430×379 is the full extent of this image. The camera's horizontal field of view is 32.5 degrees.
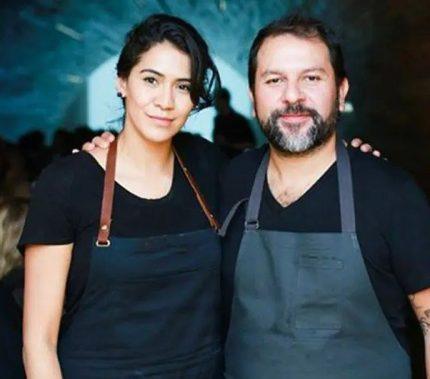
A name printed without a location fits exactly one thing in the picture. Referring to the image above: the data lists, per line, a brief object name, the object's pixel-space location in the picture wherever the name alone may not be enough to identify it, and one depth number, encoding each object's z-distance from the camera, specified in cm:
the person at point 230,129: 456
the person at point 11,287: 183
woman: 158
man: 160
